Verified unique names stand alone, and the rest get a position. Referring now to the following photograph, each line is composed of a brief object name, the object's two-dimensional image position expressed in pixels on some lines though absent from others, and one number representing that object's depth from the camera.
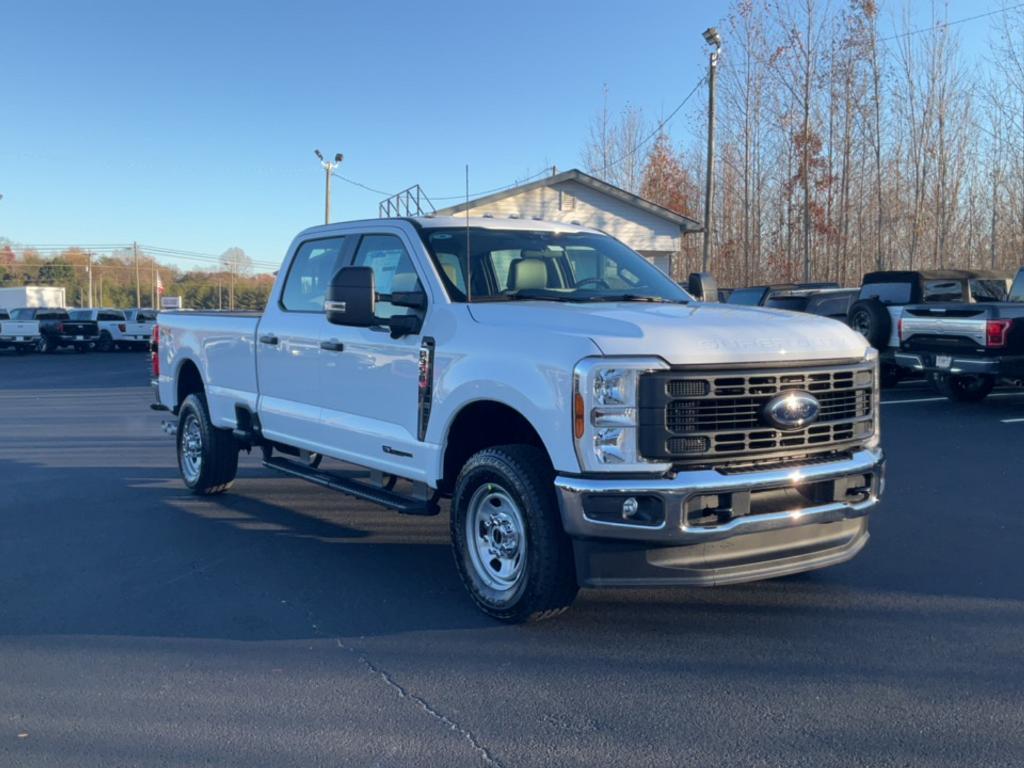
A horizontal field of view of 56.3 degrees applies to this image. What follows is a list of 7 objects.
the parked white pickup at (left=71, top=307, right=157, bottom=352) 39.22
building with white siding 27.66
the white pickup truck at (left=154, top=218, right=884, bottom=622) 4.25
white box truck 59.88
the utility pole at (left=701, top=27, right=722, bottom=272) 21.69
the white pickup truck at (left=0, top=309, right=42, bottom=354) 38.09
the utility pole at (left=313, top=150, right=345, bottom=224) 38.97
